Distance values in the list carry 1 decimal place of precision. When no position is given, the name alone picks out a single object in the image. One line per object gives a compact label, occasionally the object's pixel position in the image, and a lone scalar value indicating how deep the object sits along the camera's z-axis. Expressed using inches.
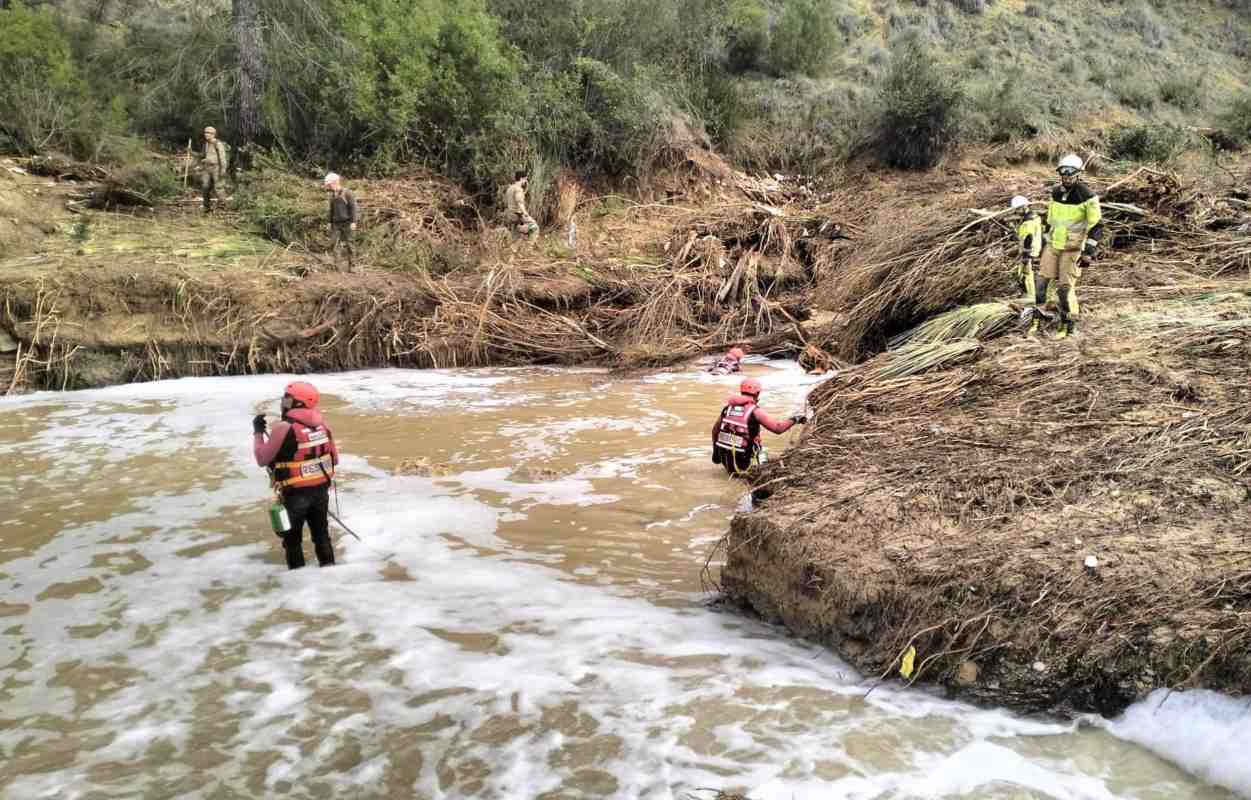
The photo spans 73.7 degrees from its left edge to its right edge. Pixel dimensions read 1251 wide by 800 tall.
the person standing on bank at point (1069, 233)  325.7
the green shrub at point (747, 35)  834.2
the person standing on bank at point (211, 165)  551.5
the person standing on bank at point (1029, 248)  367.6
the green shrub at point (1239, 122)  793.6
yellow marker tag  148.6
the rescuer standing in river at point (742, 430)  269.3
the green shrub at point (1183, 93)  906.7
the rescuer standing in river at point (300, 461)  209.9
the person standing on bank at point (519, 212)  590.6
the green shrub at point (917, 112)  761.0
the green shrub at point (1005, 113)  801.6
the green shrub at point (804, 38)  886.4
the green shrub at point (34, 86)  592.7
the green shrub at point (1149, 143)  743.7
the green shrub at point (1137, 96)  890.1
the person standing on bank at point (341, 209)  493.7
